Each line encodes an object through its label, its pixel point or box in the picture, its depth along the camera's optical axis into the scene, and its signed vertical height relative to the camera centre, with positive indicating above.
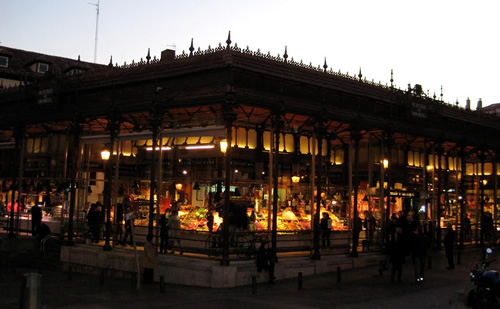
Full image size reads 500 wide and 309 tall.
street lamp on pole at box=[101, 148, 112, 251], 20.22 -0.55
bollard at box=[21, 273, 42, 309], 8.53 -1.35
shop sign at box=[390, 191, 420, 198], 26.86 +1.14
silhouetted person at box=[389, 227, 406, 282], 17.83 -1.26
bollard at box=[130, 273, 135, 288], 17.03 -2.23
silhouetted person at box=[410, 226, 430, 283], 17.41 -1.09
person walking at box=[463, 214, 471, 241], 28.33 -0.59
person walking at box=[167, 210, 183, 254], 19.23 -0.61
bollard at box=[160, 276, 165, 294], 15.73 -2.17
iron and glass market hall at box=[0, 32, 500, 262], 18.92 +3.31
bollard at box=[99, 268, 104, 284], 17.61 -2.23
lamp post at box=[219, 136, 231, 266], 16.84 -0.51
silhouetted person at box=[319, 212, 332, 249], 21.33 -0.54
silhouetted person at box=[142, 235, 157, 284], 17.31 -1.49
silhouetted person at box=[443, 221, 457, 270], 20.64 -1.09
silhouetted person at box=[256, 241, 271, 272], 17.17 -1.46
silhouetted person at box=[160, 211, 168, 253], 19.02 -0.90
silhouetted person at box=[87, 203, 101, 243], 22.03 -0.63
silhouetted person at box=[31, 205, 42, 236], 24.77 -0.56
